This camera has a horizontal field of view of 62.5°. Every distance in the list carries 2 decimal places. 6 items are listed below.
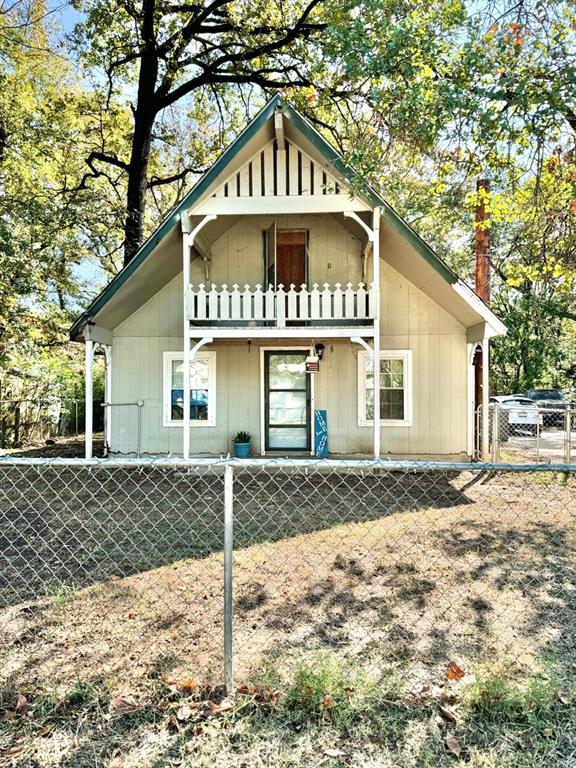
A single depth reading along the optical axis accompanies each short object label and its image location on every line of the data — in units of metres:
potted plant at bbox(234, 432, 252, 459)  10.09
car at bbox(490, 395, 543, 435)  15.40
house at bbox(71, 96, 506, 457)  9.76
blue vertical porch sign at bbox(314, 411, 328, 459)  10.16
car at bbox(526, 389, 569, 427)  20.05
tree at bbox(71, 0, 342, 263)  12.71
